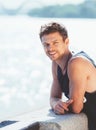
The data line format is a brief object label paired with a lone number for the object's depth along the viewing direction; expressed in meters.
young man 6.14
